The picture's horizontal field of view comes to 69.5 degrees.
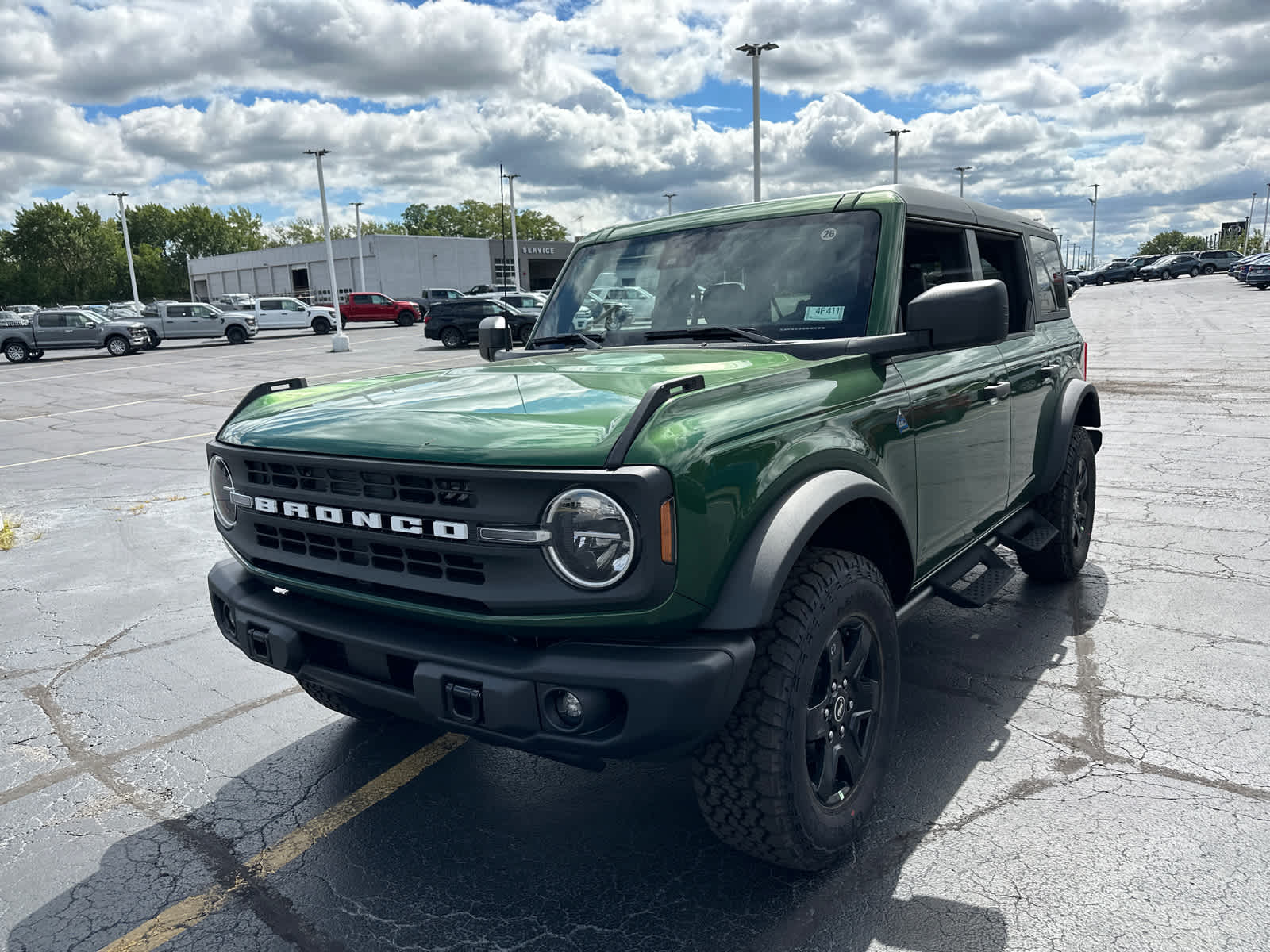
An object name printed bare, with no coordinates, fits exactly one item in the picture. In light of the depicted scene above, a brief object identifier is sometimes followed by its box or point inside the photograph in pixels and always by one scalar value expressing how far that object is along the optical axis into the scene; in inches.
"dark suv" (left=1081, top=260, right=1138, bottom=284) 2447.1
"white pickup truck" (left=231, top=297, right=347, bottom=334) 1611.7
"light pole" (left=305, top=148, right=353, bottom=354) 1148.5
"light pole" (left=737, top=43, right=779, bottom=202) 1112.8
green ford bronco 84.0
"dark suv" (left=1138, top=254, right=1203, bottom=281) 2390.5
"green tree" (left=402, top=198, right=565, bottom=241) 4736.7
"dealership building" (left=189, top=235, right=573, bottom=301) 2674.7
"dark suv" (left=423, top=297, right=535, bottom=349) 1138.0
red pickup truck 1758.1
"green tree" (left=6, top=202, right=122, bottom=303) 3750.0
